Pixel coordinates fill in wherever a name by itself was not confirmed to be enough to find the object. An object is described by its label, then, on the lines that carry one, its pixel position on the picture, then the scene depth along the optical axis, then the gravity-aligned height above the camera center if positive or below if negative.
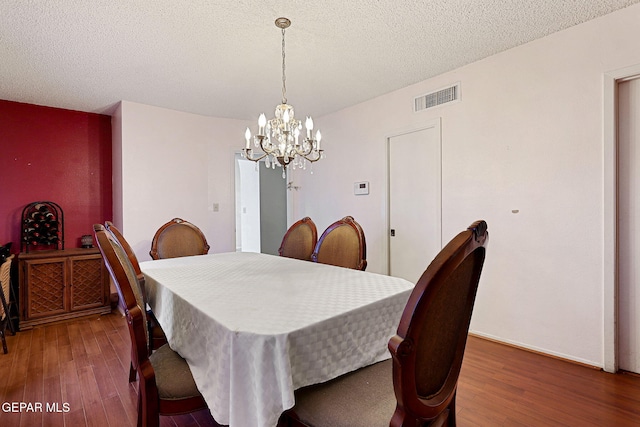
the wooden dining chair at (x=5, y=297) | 2.60 -0.75
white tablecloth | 0.99 -0.45
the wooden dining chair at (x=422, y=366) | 0.79 -0.46
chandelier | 2.11 +0.50
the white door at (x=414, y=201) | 3.10 +0.08
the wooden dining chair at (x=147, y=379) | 1.16 -0.66
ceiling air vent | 2.92 +1.07
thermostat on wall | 3.79 +0.26
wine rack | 3.49 -0.16
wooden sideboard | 3.17 -0.79
